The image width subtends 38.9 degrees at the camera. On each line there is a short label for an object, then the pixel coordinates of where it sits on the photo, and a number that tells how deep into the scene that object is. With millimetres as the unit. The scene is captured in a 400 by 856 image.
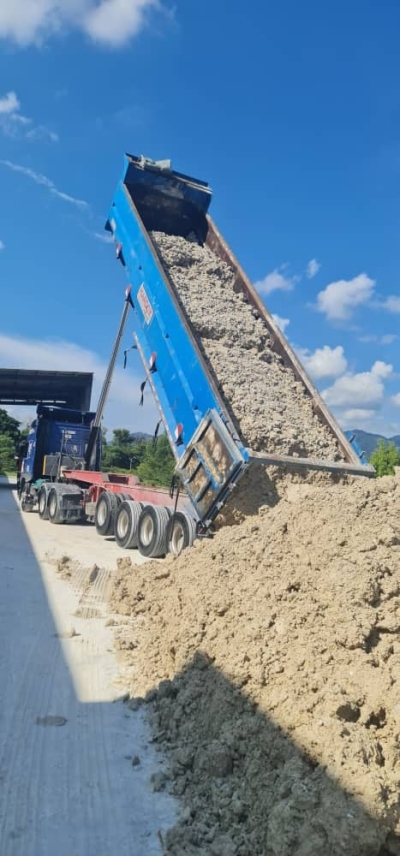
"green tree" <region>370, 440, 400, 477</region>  21988
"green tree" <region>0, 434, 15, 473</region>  33188
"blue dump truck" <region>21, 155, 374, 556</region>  6375
